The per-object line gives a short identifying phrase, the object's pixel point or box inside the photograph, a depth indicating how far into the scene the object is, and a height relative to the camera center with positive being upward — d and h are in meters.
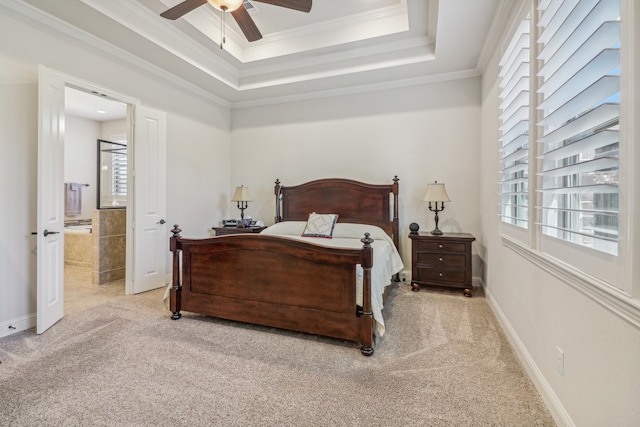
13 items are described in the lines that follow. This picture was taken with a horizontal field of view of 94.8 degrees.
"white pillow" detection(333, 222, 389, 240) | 3.74 -0.23
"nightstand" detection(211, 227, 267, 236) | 4.33 -0.26
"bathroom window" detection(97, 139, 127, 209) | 5.50 +0.74
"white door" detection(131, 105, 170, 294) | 3.60 +0.15
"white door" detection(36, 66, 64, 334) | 2.52 +0.10
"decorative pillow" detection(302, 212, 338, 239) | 3.80 -0.16
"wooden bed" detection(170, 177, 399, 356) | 2.22 -0.59
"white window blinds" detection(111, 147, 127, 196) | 5.59 +0.70
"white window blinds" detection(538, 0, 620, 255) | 1.14 +0.47
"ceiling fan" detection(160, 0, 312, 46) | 2.25 +1.64
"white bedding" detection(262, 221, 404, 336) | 2.25 -0.36
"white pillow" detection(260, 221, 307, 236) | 4.03 -0.23
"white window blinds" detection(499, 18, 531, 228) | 2.09 +0.68
